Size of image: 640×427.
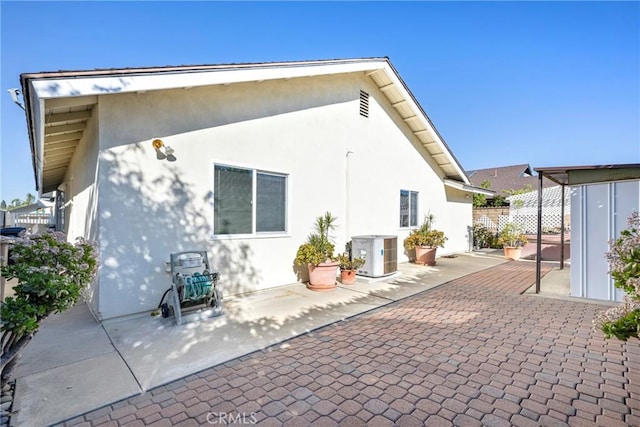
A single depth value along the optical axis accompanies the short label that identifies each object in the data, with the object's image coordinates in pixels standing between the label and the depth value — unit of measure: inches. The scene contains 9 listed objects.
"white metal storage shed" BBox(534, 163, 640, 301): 230.8
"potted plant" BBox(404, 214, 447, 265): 429.8
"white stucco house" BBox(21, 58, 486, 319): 192.4
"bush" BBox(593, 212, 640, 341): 94.5
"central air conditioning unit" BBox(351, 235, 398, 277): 317.1
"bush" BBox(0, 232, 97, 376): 104.0
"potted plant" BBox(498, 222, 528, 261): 504.1
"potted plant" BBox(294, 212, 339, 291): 276.7
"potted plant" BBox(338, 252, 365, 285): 308.3
